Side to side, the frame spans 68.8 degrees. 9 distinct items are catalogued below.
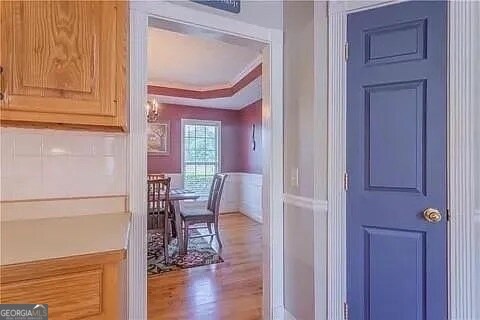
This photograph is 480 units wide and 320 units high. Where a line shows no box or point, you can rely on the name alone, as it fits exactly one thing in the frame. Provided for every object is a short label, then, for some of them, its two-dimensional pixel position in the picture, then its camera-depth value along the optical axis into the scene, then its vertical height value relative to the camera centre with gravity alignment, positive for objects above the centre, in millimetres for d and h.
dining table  4086 -594
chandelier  5008 +739
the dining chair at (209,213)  4277 -662
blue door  1788 -14
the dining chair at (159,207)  3961 -542
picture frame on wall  6781 +428
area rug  3734 -1129
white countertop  1070 -280
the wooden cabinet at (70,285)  996 -378
